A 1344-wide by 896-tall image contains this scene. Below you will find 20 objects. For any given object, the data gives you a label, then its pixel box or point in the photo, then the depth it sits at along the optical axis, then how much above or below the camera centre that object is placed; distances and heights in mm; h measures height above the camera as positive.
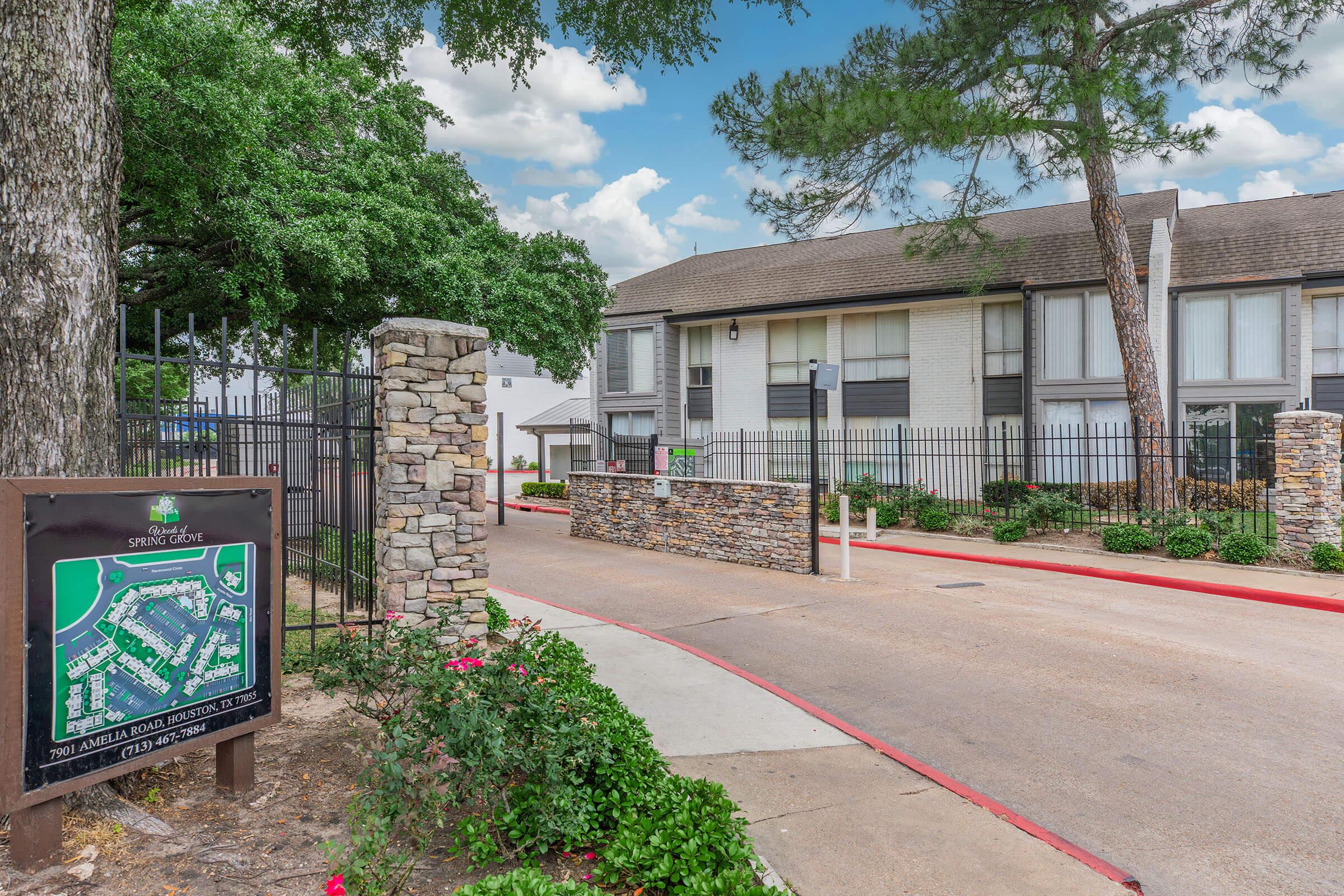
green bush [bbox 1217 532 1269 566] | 12797 -1707
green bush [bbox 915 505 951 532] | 17719 -1656
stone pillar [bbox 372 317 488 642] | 6141 -167
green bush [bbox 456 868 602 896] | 2992 -1699
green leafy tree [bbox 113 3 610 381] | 12102 +4380
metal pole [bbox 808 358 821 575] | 12234 -385
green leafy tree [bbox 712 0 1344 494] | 14719 +6745
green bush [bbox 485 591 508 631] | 7855 -1717
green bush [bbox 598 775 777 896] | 3354 -1796
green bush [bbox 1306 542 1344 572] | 11867 -1731
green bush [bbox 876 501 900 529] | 19094 -1679
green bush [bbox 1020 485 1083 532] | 16234 -1318
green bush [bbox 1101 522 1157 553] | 14062 -1694
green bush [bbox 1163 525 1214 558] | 13422 -1668
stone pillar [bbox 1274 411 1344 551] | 12391 -553
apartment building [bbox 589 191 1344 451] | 19422 +3497
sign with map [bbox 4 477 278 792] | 3297 -807
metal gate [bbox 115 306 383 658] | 5309 -99
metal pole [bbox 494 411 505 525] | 19422 -27
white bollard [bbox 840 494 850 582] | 12102 -1408
